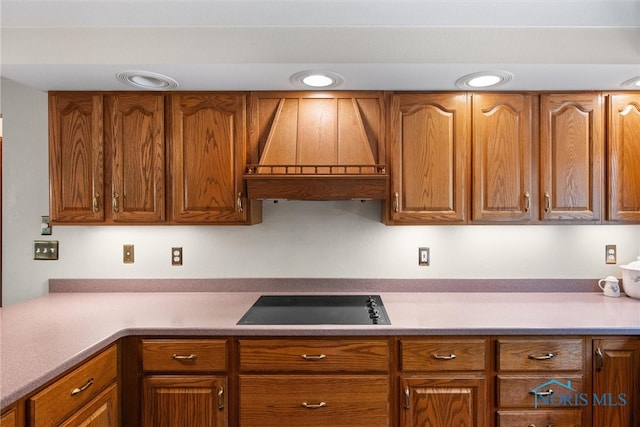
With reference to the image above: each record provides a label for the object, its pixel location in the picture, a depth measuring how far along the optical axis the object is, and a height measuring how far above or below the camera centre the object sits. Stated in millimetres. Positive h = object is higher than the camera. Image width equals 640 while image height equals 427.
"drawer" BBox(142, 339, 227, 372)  1507 -629
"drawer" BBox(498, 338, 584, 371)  1500 -630
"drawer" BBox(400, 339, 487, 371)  1502 -633
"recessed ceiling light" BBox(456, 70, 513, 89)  1656 +650
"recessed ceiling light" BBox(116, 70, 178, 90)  1661 +667
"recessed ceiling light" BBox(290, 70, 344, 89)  1656 +661
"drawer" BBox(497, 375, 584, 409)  1501 -788
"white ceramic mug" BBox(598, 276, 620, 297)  1953 -446
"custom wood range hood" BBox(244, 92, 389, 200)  1683 +338
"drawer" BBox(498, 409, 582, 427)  1501 -909
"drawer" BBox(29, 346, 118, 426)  1092 -626
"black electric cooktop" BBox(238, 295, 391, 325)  1597 -510
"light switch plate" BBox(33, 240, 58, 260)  2088 -215
